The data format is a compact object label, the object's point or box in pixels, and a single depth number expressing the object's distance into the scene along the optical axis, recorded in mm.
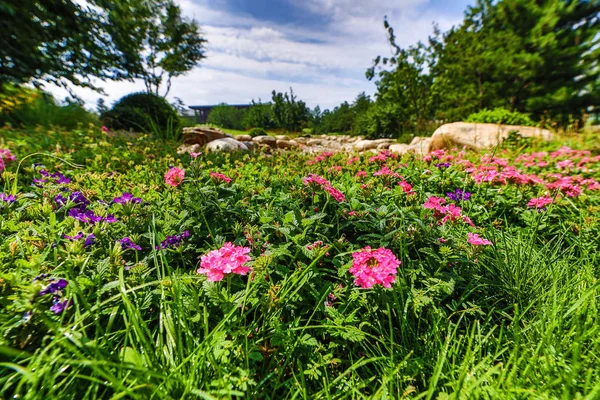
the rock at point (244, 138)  12017
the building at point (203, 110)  36794
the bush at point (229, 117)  27984
